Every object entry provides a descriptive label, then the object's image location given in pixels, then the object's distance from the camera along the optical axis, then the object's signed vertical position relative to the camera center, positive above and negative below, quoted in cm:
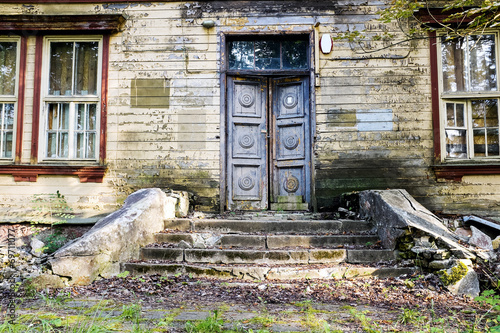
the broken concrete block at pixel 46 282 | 362 -85
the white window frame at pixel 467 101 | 639 +148
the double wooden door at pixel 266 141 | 671 +86
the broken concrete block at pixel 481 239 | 542 -68
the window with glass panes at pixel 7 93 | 673 +168
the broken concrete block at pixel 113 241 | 388 -55
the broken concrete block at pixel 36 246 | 564 -83
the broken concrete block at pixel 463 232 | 588 -62
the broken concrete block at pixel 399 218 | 423 -33
